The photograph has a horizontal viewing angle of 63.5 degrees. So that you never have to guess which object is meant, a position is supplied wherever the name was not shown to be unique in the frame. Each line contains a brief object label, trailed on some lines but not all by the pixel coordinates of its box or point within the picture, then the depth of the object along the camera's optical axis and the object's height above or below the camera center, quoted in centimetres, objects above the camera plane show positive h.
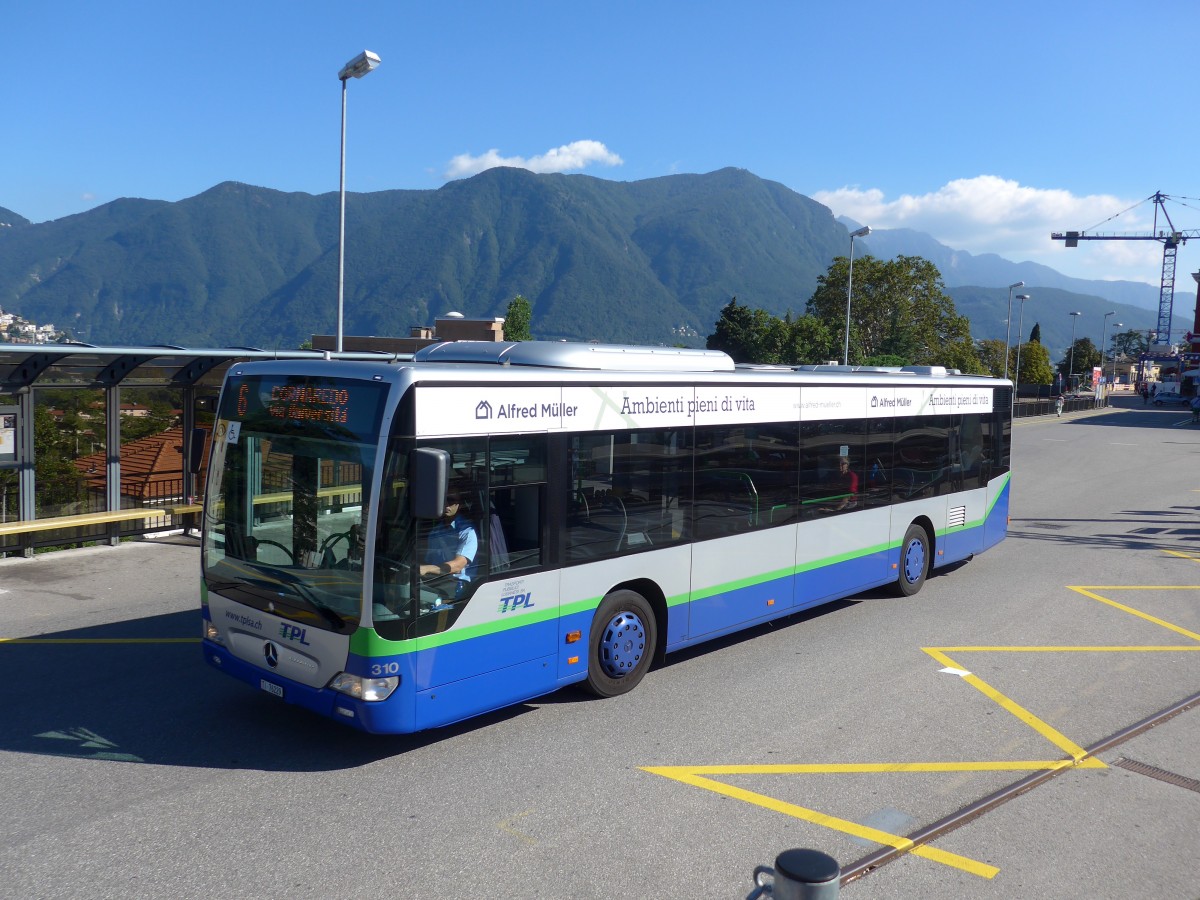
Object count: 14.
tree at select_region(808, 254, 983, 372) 7175 +591
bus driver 635 -110
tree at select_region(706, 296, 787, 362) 7438 +457
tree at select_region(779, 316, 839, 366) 6606 +344
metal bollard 331 -167
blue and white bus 623 -103
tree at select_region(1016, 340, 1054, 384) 10625 +331
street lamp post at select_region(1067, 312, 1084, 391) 10646 +286
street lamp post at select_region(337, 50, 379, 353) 1623 +534
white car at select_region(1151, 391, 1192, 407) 8875 +19
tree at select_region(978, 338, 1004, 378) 9386 +393
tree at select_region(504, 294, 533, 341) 8750 +590
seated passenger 1034 -104
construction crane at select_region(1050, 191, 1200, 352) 16088 +2650
